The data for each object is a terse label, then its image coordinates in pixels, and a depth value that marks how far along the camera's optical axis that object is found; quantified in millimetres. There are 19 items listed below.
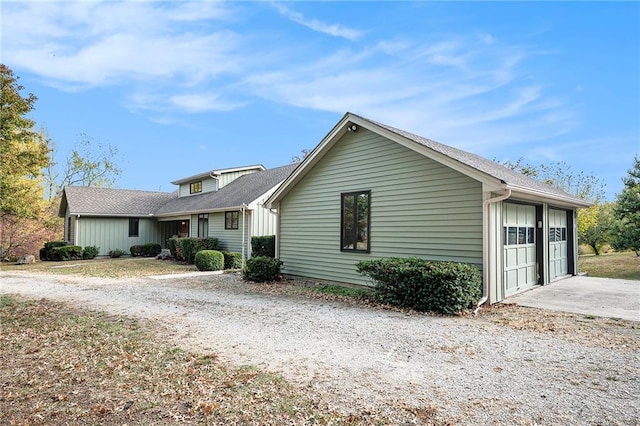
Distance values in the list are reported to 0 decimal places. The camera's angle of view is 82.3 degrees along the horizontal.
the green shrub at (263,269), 11930
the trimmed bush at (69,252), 21828
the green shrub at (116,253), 23591
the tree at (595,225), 22141
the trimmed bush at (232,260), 16562
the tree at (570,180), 26578
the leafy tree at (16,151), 14641
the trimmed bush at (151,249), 24138
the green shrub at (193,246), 18609
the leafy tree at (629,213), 15766
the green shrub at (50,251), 22266
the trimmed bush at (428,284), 7262
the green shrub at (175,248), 19870
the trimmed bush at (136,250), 23953
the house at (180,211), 18359
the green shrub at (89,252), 22570
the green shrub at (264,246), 15320
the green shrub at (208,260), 15883
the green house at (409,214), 8211
